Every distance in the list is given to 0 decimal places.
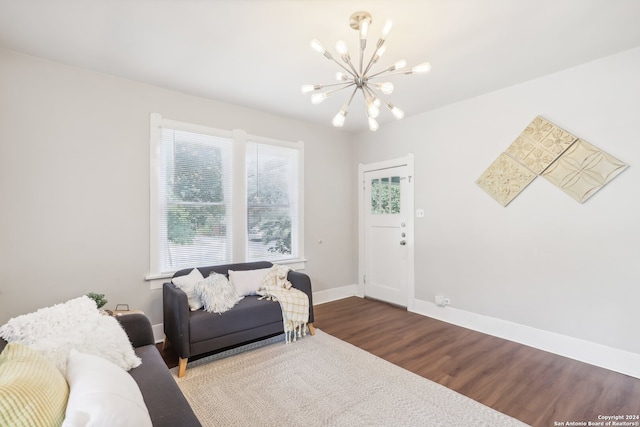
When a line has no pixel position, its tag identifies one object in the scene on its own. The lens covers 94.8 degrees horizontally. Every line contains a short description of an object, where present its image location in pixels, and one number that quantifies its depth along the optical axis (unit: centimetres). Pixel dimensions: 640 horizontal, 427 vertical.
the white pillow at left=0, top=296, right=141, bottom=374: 138
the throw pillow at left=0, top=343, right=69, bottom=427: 79
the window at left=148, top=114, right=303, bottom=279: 316
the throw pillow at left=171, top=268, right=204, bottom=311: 270
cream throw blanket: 302
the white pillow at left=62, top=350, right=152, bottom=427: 88
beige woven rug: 190
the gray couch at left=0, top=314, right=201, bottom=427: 123
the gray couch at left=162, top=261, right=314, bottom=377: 246
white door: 419
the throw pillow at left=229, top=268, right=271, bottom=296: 308
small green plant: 246
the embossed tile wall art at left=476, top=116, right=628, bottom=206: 264
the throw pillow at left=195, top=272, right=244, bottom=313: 266
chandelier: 178
